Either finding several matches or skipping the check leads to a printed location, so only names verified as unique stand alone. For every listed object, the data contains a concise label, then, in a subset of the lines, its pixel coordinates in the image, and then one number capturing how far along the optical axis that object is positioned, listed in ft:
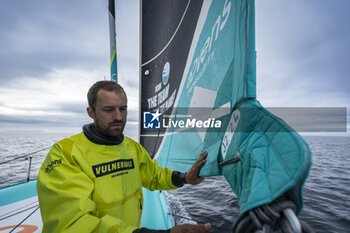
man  2.46
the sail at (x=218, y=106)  1.90
